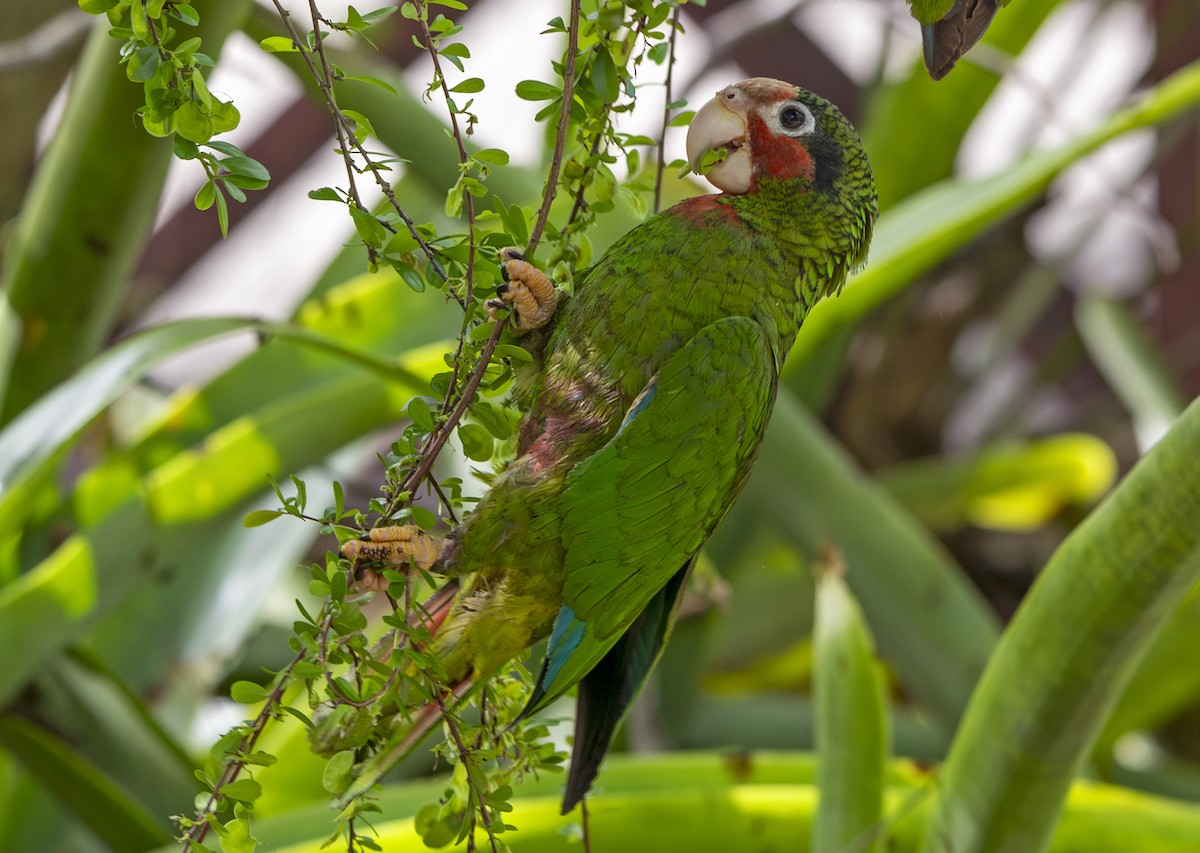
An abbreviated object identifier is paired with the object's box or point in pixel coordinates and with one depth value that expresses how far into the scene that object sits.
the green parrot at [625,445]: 4.48
